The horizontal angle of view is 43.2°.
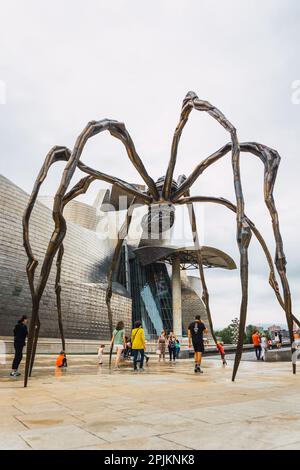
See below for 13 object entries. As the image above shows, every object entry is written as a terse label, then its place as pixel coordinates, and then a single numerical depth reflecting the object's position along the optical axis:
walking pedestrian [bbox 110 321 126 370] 9.97
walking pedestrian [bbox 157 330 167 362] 14.36
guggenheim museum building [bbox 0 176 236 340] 22.62
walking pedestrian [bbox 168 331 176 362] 14.68
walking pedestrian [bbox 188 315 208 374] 8.24
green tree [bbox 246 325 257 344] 47.78
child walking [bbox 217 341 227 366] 10.30
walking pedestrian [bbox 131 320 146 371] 9.40
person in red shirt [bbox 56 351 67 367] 9.44
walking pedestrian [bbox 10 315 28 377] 7.40
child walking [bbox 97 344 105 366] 11.41
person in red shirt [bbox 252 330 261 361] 14.08
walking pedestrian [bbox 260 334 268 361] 16.15
